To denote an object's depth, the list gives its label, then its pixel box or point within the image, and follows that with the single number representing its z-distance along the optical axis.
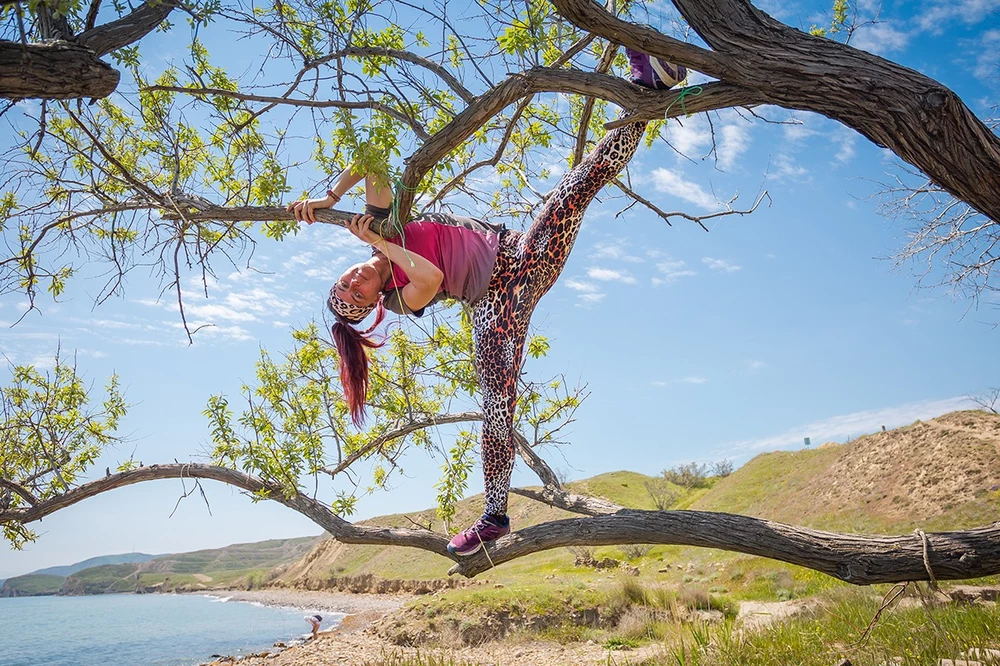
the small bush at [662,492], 29.25
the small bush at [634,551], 23.30
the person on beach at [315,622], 17.72
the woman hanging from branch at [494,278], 3.67
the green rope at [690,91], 2.96
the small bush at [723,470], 39.89
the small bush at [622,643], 10.84
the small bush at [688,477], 38.50
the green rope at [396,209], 3.07
